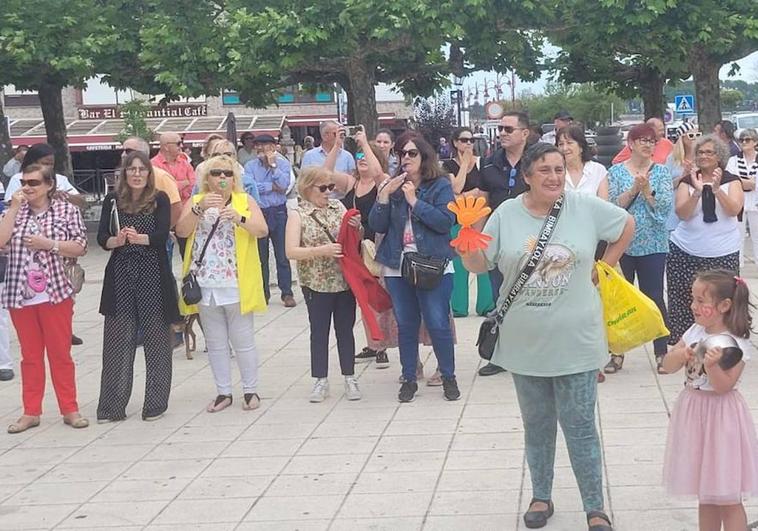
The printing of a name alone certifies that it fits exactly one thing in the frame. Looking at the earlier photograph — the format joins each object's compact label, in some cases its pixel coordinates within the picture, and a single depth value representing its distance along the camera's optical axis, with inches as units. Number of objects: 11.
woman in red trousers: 283.7
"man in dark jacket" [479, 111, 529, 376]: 331.0
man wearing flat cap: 482.9
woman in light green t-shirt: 191.0
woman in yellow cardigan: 295.1
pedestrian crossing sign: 981.2
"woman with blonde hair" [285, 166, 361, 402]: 301.4
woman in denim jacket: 294.0
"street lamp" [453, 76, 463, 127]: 1327.4
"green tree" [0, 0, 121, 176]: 765.9
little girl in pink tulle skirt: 169.8
